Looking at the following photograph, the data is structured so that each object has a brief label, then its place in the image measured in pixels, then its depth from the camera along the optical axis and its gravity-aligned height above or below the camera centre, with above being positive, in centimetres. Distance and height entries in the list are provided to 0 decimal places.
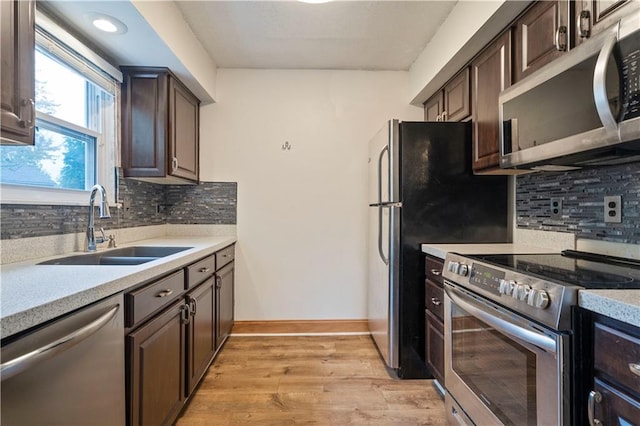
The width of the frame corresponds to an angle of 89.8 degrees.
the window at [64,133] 153 +46
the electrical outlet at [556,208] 172 +3
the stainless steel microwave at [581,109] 98 +39
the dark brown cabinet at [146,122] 229 +64
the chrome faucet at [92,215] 170 -3
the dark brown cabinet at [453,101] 220 +85
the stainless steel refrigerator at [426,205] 206 +5
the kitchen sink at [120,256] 160 -26
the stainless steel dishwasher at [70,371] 72 -43
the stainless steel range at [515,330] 94 -42
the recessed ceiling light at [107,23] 165 +100
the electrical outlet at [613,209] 138 +2
